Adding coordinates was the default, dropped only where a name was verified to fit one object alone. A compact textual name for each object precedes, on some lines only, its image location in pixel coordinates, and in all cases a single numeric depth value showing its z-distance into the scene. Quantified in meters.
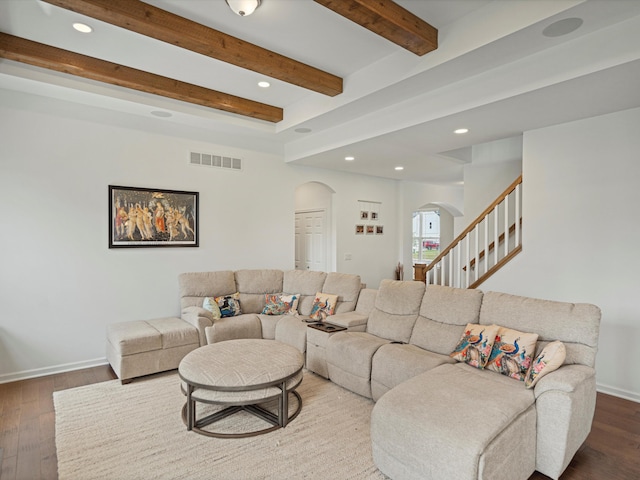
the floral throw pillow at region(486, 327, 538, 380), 2.46
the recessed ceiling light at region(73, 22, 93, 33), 2.75
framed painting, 4.23
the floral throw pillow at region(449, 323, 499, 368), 2.66
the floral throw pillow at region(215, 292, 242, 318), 4.45
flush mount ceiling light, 2.40
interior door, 6.97
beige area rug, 2.20
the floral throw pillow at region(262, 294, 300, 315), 4.63
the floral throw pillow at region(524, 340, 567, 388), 2.26
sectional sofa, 1.88
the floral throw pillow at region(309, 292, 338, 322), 4.19
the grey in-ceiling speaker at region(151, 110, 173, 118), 4.12
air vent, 4.86
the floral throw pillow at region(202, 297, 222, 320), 4.32
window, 10.79
